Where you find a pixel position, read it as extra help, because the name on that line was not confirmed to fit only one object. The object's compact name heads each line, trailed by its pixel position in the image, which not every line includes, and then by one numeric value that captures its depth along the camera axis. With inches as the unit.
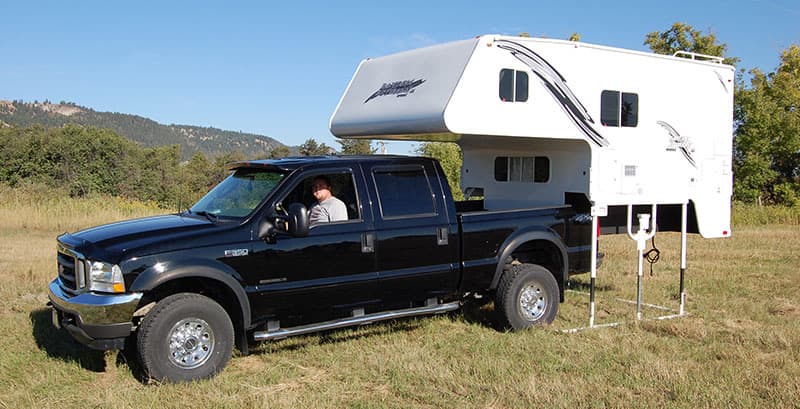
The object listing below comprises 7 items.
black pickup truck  216.1
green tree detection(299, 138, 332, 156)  932.5
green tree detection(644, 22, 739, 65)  1153.4
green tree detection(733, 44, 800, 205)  1062.4
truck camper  280.7
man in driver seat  255.3
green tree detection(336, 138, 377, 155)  716.3
